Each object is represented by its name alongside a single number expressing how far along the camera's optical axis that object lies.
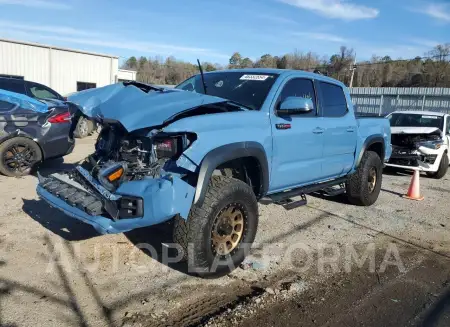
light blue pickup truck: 3.52
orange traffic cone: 7.88
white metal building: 20.52
